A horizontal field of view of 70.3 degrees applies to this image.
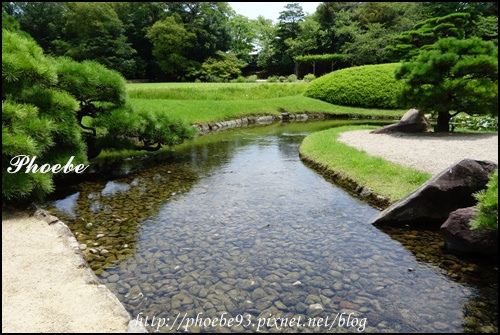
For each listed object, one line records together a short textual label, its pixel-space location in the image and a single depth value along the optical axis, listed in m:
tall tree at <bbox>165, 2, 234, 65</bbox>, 46.78
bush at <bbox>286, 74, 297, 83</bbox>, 43.14
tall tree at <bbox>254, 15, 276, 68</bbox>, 53.41
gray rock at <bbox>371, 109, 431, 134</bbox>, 14.01
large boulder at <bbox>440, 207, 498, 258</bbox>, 4.71
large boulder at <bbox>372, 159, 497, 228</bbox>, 5.53
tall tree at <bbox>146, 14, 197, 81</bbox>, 44.16
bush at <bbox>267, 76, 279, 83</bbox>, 42.37
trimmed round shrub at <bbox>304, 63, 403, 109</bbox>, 25.95
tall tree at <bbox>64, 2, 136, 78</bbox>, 41.59
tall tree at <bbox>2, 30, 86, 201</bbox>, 5.77
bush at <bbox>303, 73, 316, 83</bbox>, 40.26
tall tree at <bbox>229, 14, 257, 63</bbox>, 59.38
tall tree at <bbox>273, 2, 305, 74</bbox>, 52.16
